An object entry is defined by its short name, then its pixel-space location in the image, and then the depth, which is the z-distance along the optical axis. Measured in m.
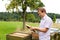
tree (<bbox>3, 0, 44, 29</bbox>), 4.97
